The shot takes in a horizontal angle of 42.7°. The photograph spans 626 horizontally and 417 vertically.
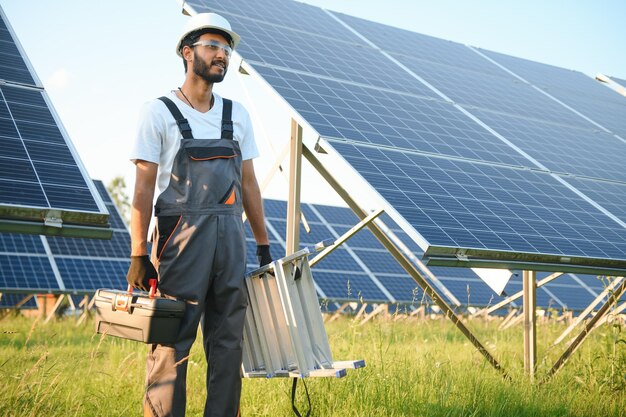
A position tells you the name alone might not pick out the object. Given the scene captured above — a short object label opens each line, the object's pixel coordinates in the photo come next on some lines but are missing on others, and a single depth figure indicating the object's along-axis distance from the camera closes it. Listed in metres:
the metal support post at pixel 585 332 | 6.75
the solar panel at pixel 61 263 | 12.51
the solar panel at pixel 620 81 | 14.57
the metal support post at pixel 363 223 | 5.75
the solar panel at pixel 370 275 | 14.66
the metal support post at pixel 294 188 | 6.09
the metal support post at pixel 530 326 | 6.96
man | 3.86
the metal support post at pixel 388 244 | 6.43
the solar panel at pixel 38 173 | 4.26
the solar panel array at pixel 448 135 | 6.14
